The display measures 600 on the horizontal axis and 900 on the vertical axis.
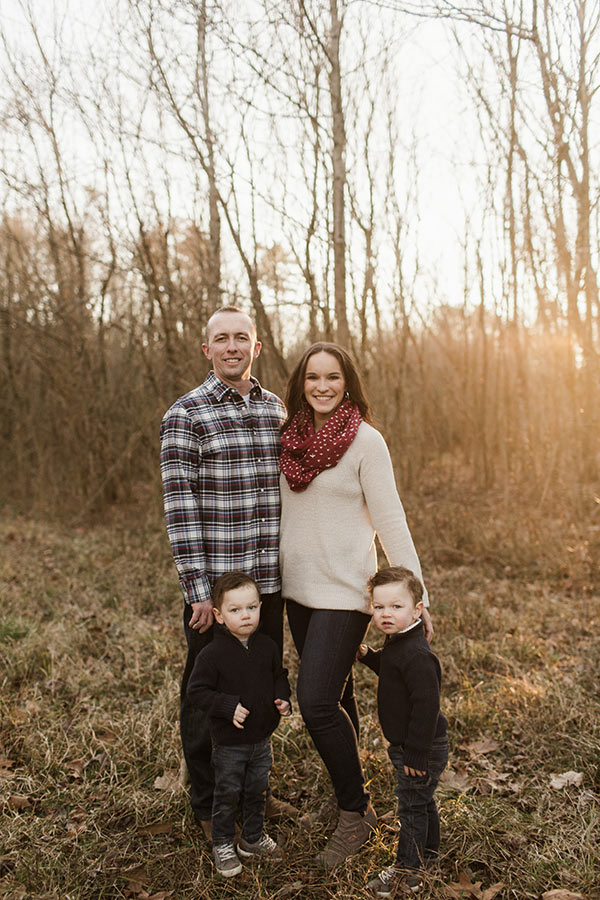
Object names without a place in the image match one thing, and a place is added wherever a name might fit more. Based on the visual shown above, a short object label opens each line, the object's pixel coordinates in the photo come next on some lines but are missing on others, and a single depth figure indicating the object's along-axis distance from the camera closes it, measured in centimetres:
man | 276
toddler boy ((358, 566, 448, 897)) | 239
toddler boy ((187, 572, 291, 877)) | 264
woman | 263
